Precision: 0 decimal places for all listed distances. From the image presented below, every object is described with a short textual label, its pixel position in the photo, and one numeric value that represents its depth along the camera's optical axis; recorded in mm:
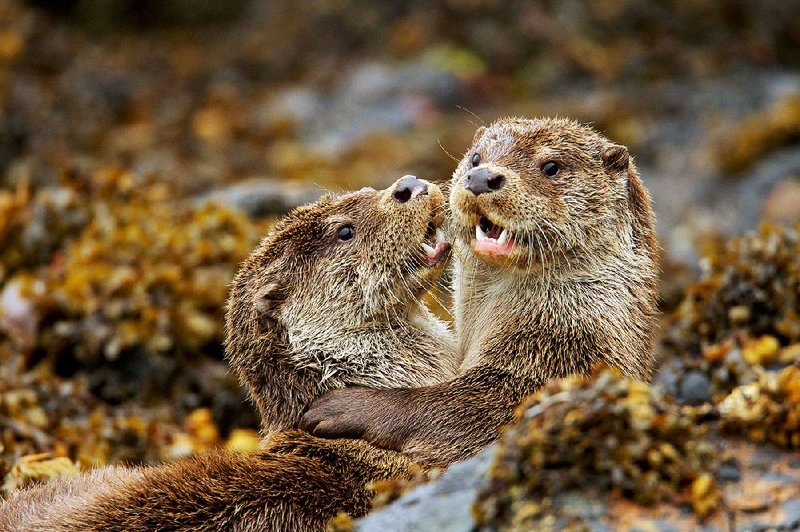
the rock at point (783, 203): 20250
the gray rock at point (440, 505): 7059
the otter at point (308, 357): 8547
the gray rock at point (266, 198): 16656
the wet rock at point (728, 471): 7172
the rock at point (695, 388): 12133
